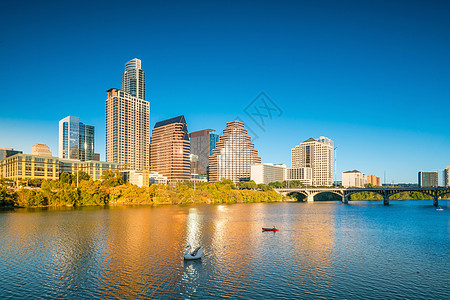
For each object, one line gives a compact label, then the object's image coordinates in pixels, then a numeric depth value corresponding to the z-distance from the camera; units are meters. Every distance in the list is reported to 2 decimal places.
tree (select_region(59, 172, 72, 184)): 184.05
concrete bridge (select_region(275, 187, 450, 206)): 192.04
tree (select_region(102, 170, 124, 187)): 192.88
